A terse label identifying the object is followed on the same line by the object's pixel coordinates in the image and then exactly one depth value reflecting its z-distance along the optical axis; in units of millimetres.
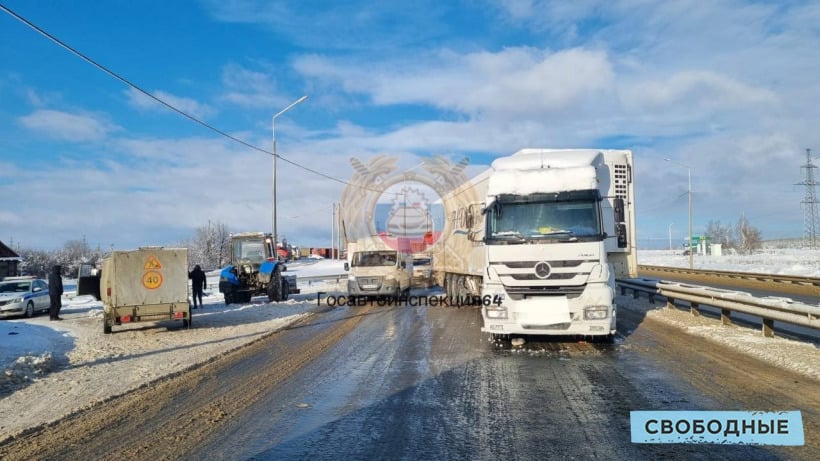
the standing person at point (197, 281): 21372
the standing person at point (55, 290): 18484
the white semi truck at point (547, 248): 9695
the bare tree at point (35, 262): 60734
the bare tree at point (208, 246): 85250
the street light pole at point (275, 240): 23938
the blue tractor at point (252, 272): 22359
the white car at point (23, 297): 20859
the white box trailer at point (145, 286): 14227
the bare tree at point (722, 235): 126412
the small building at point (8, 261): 46219
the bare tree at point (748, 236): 109438
